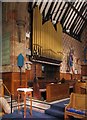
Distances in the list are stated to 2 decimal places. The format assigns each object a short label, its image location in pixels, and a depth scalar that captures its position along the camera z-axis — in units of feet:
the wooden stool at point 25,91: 14.03
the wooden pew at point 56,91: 18.57
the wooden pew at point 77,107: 12.76
